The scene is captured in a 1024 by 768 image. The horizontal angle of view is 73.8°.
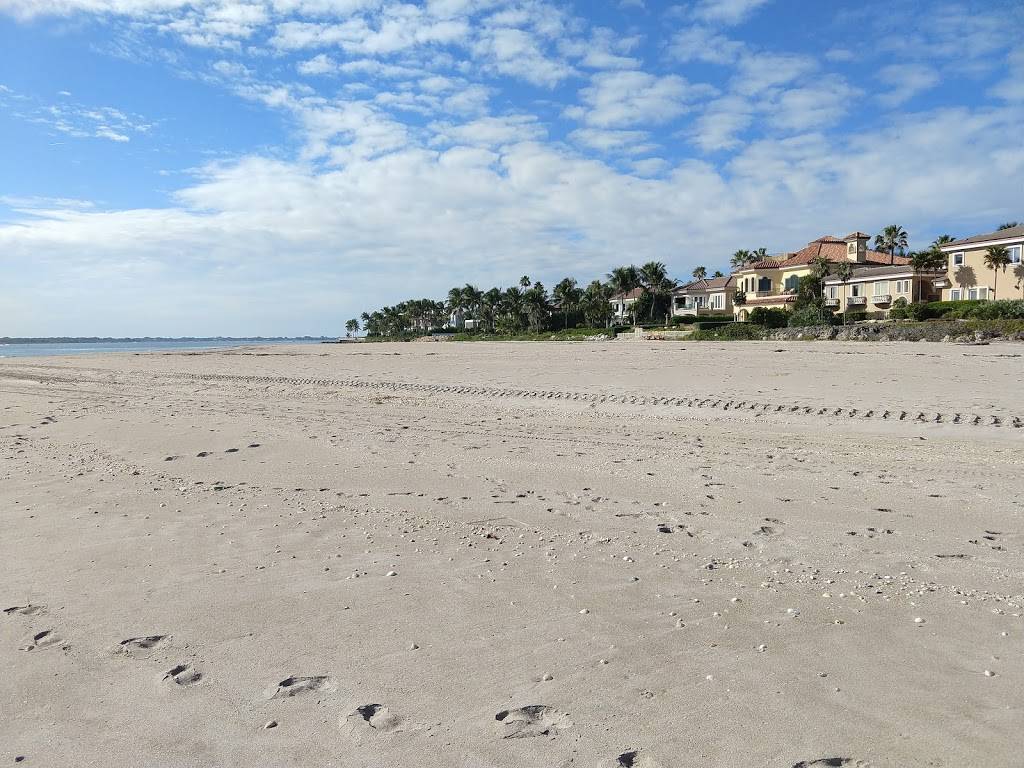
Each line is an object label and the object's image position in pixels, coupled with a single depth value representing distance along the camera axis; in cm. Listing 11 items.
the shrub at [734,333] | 3816
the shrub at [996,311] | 3378
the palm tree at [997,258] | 4772
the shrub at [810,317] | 4438
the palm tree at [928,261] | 5462
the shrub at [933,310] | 4191
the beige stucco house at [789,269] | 6531
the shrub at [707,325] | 5069
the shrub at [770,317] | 4748
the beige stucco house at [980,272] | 4822
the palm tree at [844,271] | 5903
